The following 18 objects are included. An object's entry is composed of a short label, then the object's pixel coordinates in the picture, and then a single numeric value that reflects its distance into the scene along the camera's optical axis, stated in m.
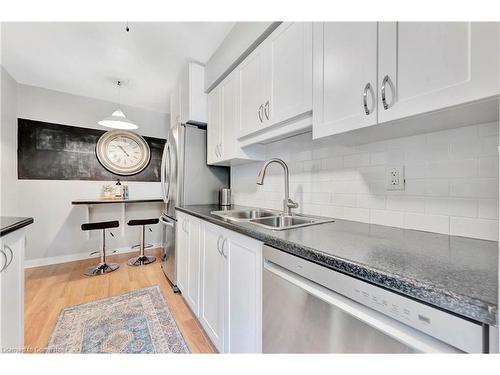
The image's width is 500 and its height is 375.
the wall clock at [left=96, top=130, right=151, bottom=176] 3.29
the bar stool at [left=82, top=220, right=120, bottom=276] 2.66
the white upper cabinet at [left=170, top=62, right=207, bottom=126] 2.24
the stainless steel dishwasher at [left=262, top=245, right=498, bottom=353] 0.44
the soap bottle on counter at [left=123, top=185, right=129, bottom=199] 3.23
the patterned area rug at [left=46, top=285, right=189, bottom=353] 1.44
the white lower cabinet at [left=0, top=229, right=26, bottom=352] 1.00
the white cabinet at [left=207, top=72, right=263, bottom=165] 1.83
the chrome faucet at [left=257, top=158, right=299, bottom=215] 1.48
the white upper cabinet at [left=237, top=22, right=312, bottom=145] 1.19
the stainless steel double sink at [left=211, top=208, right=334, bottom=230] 1.27
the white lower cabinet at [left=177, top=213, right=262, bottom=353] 0.99
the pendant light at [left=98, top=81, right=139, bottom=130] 2.53
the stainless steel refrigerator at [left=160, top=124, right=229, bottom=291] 2.24
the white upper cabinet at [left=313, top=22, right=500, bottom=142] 0.62
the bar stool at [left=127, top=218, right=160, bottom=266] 2.91
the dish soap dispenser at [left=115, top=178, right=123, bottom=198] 3.18
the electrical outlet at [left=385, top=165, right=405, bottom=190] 1.06
